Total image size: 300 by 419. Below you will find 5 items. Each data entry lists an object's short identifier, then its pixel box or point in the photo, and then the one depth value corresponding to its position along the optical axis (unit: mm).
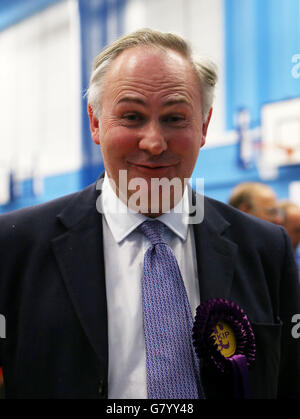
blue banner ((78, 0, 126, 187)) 2365
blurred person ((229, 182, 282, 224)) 2086
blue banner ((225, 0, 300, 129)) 1971
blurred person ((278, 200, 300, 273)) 2045
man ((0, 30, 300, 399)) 1072
